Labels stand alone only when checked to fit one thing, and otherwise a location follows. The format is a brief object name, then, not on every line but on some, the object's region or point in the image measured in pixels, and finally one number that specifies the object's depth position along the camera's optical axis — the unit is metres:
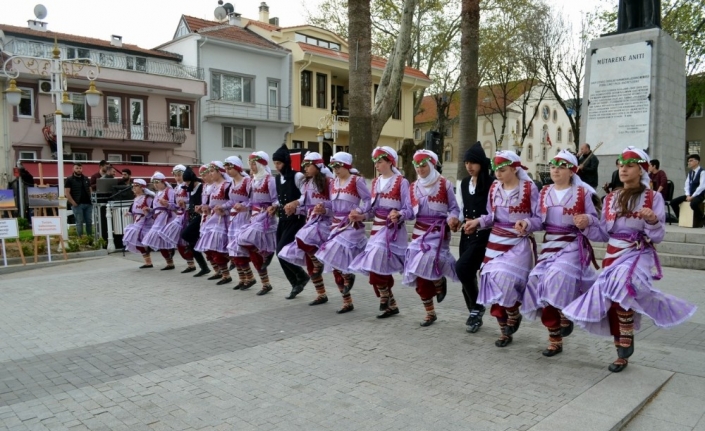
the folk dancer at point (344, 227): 7.26
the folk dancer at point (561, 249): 5.19
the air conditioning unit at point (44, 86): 26.90
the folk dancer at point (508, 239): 5.54
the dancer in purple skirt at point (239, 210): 9.10
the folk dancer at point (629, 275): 4.83
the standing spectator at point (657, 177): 12.29
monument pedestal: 13.16
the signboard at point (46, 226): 12.45
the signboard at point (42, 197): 13.20
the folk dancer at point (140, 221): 11.30
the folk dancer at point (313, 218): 7.80
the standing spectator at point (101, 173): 15.54
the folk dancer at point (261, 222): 8.70
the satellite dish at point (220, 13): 38.81
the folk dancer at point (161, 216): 10.84
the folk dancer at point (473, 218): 6.27
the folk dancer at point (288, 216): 8.29
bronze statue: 13.67
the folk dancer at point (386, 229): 6.85
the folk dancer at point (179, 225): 10.80
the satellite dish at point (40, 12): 22.62
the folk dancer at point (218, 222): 9.43
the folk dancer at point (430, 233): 6.50
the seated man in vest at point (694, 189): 12.56
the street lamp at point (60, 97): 13.69
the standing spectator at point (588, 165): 11.93
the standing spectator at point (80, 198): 14.36
